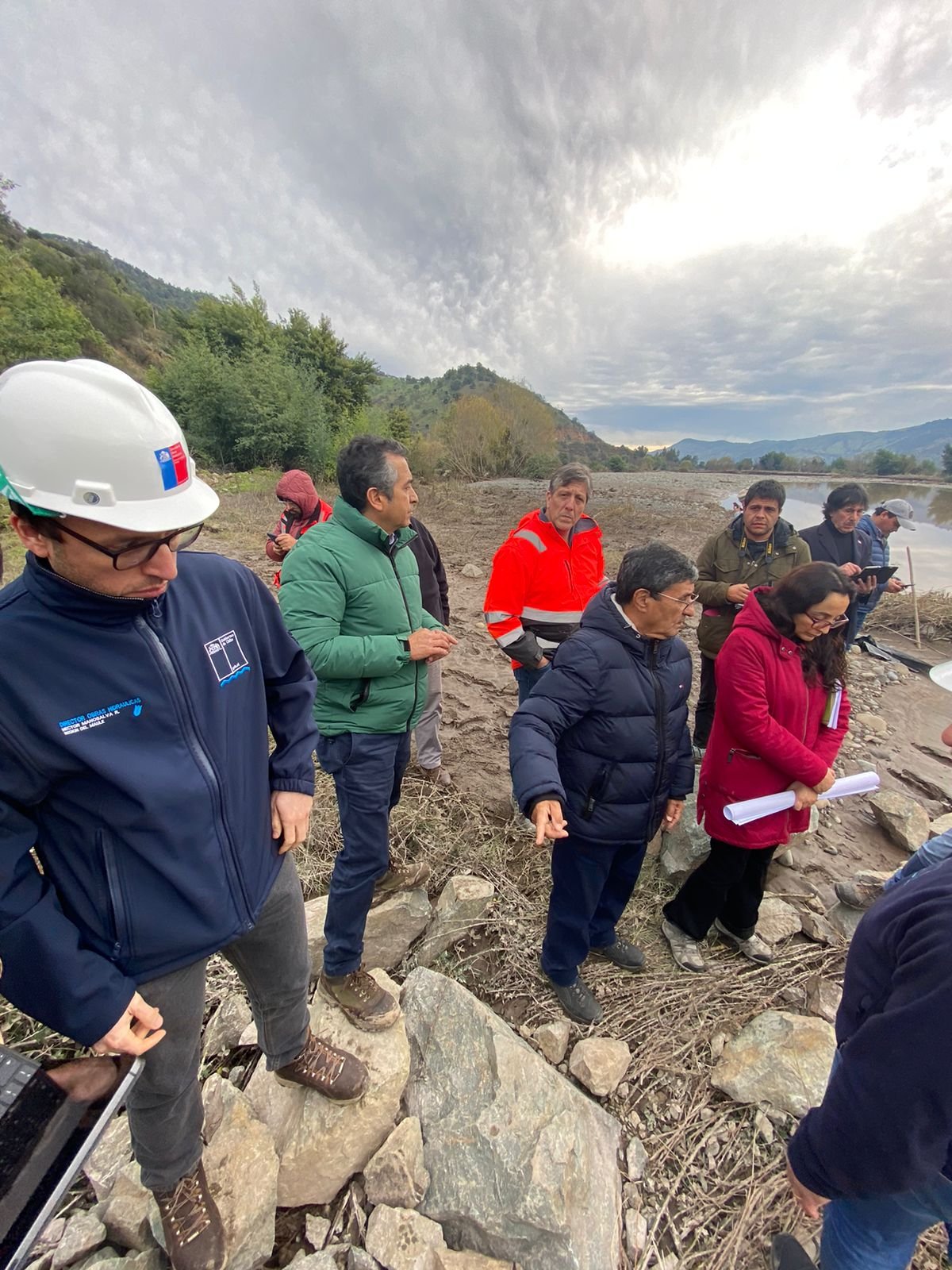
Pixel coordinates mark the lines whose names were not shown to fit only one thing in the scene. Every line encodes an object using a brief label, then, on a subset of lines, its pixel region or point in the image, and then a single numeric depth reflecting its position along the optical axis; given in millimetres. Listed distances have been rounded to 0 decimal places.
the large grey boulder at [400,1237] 1221
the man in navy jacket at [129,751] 855
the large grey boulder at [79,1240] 1188
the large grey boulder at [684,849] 2514
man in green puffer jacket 1720
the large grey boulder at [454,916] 2156
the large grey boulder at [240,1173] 1221
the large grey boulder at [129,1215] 1228
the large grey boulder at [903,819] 2932
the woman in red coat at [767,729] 1860
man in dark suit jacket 3832
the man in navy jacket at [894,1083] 828
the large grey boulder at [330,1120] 1362
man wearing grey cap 4918
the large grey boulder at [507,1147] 1287
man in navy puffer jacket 1648
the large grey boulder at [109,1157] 1324
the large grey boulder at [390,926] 2100
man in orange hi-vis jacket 2721
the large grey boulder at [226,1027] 1681
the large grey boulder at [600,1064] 1731
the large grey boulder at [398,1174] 1349
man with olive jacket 3023
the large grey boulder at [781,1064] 1676
